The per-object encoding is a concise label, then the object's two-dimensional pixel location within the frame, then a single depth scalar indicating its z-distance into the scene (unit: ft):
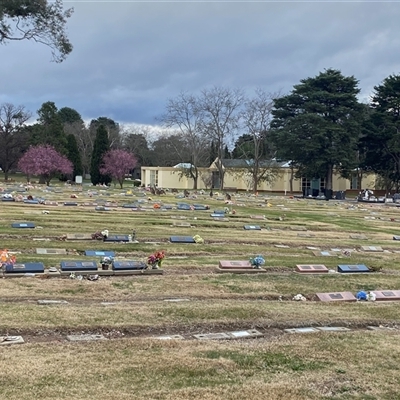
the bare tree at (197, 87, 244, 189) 186.70
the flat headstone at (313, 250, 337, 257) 47.07
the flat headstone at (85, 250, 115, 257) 39.43
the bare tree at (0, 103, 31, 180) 235.61
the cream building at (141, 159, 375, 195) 211.76
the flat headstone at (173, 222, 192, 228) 62.82
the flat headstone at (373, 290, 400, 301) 29.78
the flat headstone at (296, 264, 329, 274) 37.40
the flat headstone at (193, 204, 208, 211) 86.75
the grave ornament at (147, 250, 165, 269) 34.30
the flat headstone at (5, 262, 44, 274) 31.37
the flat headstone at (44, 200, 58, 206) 85.17
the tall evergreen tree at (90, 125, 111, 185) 214.28
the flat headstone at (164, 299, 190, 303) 27.45
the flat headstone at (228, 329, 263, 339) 21.28
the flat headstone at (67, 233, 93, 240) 48.05
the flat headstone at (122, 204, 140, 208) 86.48
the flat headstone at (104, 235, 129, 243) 48.11
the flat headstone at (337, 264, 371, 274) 37.80
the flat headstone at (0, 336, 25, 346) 18.81
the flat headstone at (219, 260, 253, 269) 36.50
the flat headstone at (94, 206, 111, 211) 79.25
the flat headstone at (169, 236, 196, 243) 49.19
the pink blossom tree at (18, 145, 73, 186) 178.29
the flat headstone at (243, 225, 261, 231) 63.93
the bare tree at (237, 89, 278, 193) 192.34
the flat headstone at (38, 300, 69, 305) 25.36
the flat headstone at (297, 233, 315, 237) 61.26
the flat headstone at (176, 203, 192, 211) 85.51
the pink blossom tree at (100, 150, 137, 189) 195.62
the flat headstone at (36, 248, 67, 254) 40.29
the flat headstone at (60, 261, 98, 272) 32.50
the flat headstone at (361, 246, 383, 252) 51.72
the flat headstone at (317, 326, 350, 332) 22.75
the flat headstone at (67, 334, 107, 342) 19.78
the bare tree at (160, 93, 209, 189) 191.42
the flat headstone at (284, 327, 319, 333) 22.34
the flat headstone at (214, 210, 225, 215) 79.32
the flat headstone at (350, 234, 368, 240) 61.52
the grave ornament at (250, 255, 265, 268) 36.68
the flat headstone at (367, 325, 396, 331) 23.57
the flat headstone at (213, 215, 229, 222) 71.56
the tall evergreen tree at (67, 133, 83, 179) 237.86
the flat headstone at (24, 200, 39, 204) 83.99
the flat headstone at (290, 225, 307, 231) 68.33
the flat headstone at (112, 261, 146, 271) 33.22
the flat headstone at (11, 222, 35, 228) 52.65
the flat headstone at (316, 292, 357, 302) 29.07
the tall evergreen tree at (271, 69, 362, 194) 169.78
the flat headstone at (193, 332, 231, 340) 20.83
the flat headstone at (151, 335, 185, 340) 20.29
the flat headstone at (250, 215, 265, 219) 78.25
